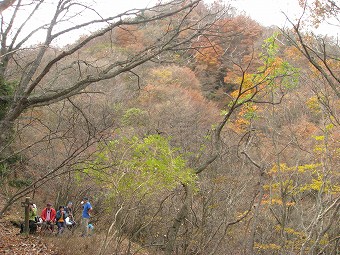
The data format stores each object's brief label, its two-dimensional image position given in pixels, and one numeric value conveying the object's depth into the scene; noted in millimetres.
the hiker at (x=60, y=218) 11477
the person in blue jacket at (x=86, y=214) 11180
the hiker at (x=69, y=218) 12088
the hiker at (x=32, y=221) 10820
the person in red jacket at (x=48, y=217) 11219
